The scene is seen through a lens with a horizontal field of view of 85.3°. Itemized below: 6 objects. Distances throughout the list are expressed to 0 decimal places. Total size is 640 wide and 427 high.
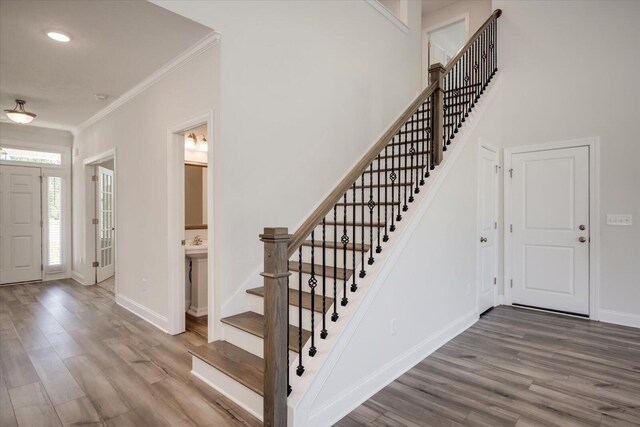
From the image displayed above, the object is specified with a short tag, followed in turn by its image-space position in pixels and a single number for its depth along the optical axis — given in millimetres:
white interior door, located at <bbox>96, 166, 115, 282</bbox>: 5910
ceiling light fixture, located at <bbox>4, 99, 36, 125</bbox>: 4289
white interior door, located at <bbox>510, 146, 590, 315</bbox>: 4023
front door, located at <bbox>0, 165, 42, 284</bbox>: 5746
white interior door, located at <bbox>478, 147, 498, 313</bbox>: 4016
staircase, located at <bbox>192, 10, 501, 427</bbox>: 1854
